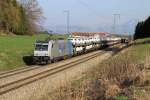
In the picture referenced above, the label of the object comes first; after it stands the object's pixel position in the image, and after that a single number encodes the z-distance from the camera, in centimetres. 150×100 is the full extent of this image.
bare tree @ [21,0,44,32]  13312
